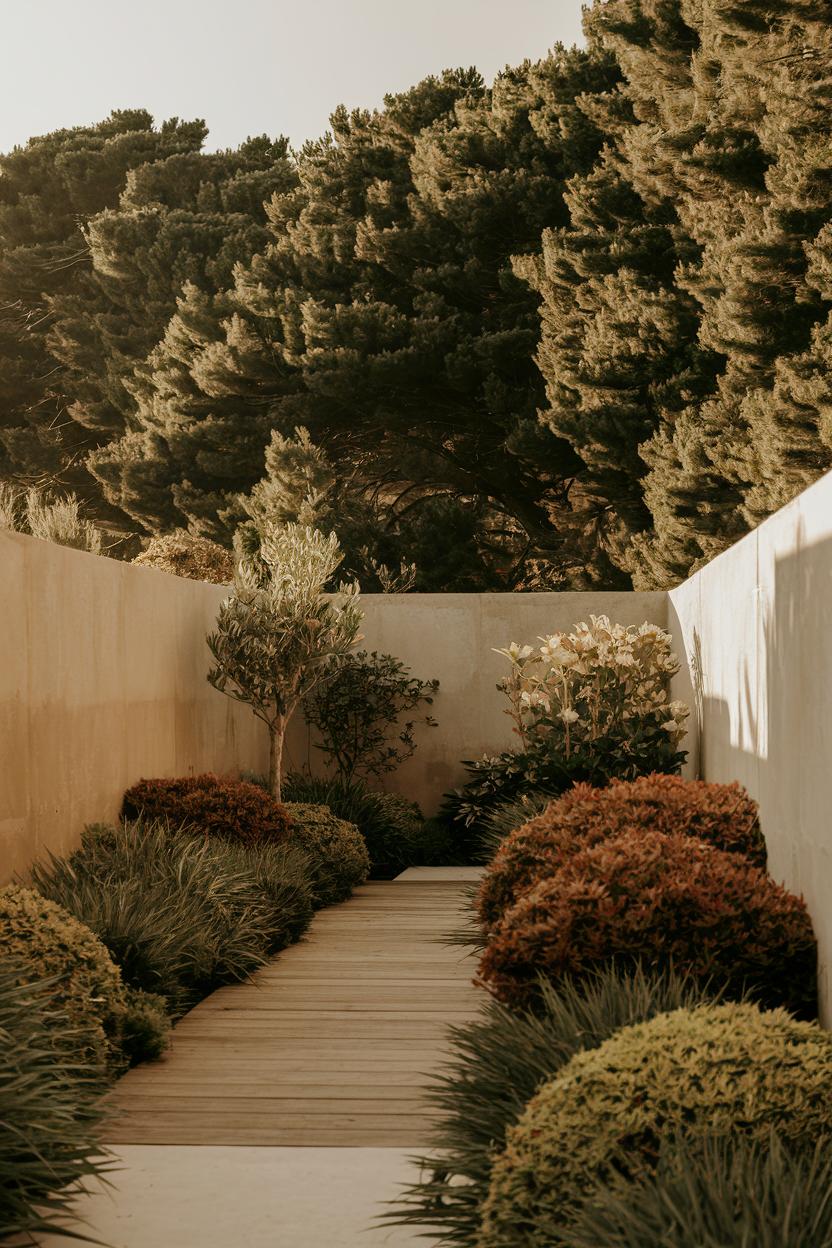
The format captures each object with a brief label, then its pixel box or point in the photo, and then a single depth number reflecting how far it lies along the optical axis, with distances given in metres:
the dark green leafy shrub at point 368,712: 11.48
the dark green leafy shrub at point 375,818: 10.41
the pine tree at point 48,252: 25.14
